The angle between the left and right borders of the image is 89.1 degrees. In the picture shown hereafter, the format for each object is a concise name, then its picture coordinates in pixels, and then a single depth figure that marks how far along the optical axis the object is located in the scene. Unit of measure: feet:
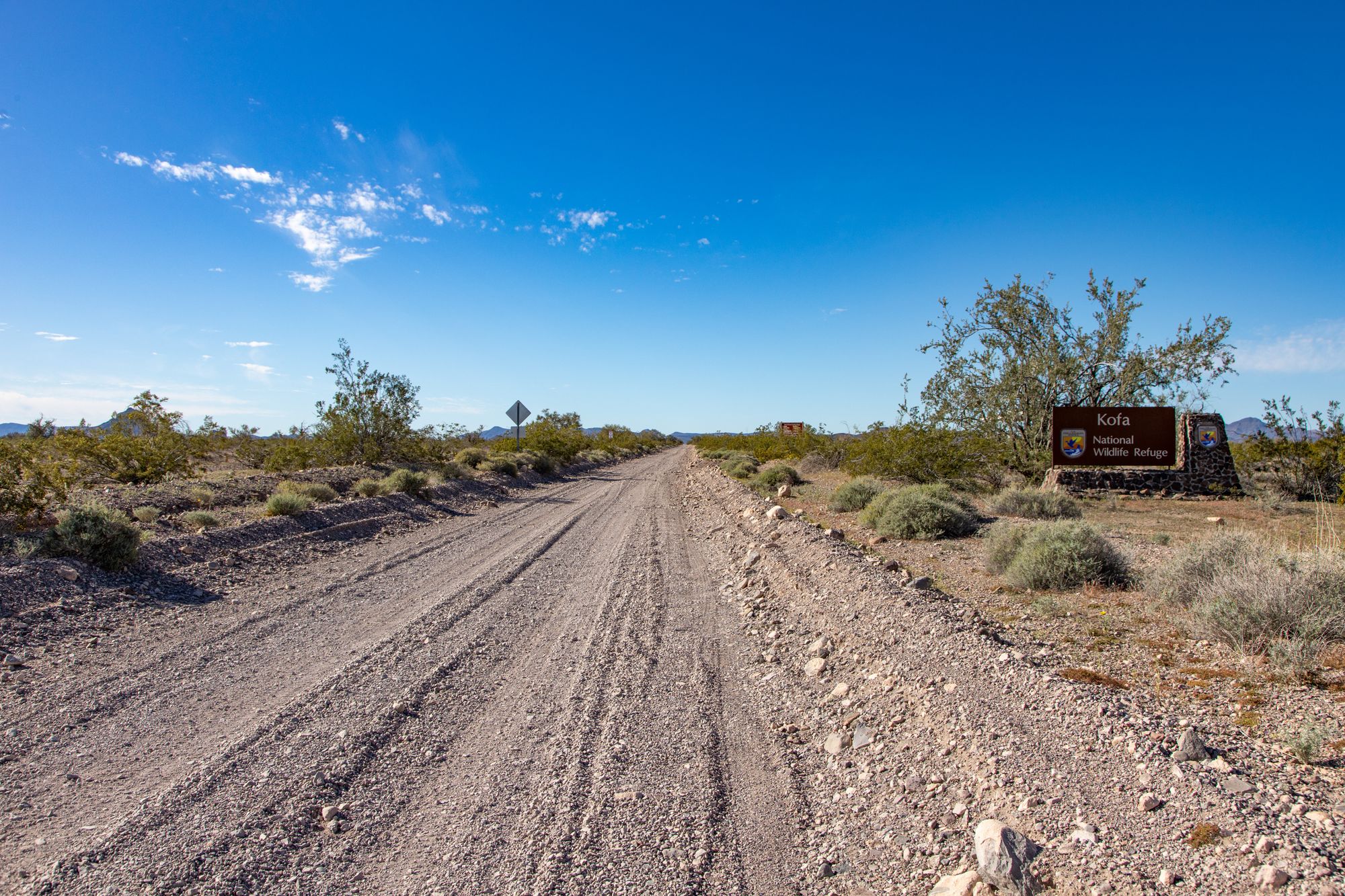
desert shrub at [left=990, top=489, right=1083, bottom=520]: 51.60
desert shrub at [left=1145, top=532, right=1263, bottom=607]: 22.58
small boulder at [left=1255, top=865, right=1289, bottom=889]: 8.54
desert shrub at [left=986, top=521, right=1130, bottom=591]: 26.84
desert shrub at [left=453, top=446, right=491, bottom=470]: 99.55
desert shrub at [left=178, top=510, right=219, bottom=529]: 38.24
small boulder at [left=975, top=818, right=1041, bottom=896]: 9.98
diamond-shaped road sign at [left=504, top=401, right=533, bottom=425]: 112.47
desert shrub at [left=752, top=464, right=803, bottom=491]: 81.72
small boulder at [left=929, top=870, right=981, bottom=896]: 10.19
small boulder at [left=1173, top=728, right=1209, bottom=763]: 11.57
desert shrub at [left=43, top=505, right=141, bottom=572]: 27.43
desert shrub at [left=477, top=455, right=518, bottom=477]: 93.68
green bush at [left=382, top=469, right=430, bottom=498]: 60.49
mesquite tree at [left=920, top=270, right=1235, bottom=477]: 76.07
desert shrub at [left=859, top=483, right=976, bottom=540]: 40.88
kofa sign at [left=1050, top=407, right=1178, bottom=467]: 67.26
